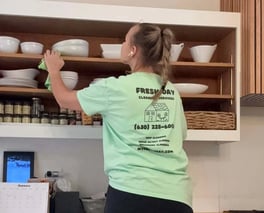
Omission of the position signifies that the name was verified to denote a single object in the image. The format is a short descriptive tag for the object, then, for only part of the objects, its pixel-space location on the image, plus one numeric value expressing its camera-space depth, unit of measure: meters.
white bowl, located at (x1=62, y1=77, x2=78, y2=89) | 1.93
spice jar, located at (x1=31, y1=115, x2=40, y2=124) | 1.92
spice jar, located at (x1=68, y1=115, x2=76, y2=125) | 1.94
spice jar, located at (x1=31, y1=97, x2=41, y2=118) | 1.94
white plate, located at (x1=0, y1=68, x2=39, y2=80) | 1.90
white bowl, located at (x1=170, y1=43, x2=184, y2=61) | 1.97
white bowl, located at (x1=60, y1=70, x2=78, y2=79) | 1.92
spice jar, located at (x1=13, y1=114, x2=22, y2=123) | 1.91
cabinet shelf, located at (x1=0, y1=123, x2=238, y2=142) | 1.86
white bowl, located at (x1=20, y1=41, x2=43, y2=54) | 1.90
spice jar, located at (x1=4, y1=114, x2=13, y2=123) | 1.89
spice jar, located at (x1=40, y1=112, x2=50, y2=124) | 1.93
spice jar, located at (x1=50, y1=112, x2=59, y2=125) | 1.93
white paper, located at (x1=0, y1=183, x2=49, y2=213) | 1.74
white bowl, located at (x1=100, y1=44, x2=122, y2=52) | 1.95
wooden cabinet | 1.99
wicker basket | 1.97
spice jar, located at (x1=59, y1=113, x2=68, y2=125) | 1.93
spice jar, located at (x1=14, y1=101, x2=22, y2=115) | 1.92
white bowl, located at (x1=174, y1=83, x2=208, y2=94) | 1.99
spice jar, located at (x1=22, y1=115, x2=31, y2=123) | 1.91
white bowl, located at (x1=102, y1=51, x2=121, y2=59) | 1.94
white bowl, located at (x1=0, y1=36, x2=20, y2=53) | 1.88
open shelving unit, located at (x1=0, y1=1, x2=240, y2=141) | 1.88
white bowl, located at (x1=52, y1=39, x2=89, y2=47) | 1.90
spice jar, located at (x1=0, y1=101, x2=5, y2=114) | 1.90
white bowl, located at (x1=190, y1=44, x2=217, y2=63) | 2.02
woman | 1.39
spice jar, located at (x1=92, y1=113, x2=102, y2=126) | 1.93
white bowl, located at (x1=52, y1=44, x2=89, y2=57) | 1.90
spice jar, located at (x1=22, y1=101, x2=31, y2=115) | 1.92
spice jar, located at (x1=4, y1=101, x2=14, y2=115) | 1.91
